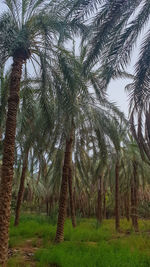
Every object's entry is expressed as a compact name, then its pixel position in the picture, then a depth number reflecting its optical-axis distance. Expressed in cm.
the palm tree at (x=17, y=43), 628
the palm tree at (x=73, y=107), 749
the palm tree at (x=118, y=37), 582
